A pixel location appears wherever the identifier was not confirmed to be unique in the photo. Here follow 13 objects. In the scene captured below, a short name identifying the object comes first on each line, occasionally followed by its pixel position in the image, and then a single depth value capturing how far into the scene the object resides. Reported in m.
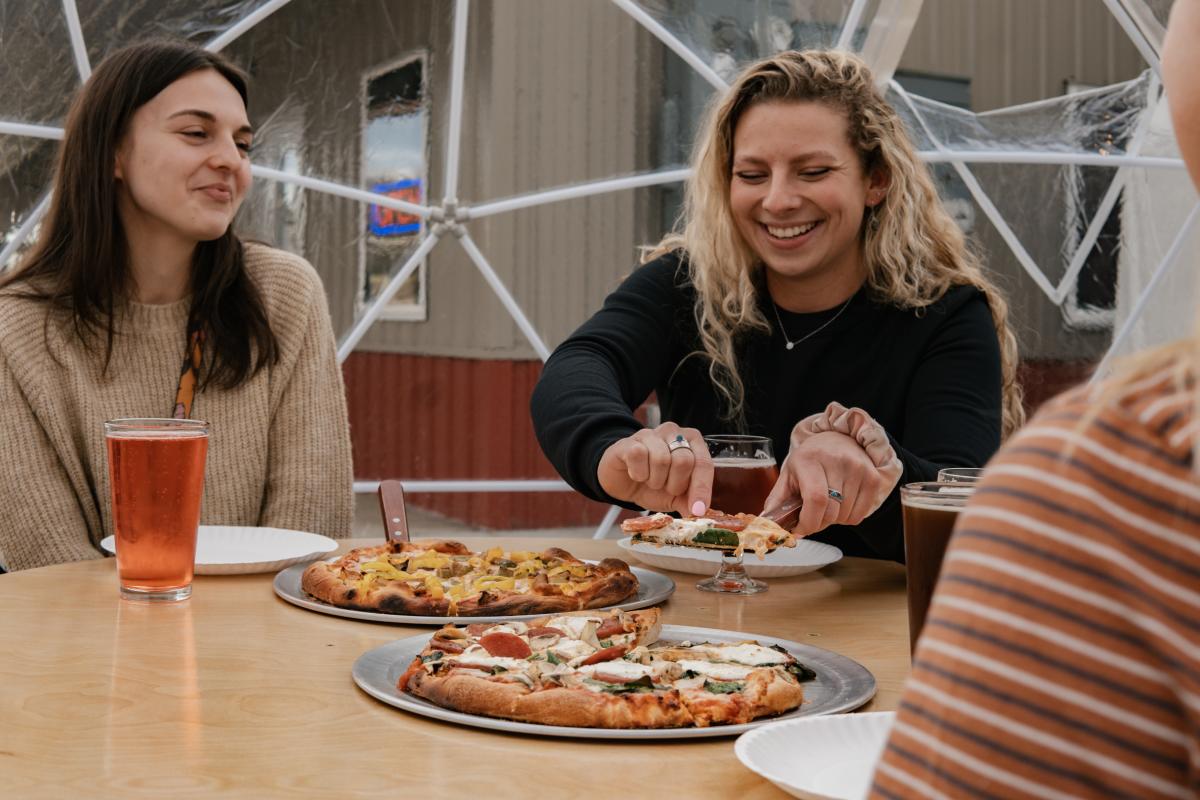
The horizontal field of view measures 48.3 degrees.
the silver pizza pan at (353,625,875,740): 1.38
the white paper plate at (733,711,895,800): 1.22
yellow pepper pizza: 1.98
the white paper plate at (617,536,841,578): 2.44
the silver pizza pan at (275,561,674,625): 1.95
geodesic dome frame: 6.49
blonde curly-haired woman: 3.15
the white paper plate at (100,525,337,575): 2.36
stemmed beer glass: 2.21
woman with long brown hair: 3.42
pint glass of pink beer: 2.09
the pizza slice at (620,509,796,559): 2.11
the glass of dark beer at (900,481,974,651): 1.67
